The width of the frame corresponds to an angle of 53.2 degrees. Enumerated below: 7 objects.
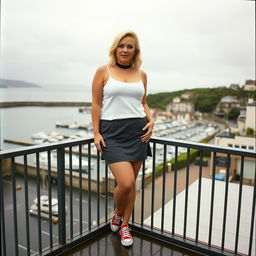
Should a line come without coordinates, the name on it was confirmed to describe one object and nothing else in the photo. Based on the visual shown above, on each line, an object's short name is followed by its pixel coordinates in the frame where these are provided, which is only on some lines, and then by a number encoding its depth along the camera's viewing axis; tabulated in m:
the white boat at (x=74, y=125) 30.31
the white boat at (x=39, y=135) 26.19
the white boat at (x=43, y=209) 13.99
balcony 1.65
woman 1.79
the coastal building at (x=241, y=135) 15.63
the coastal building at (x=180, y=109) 19.72
